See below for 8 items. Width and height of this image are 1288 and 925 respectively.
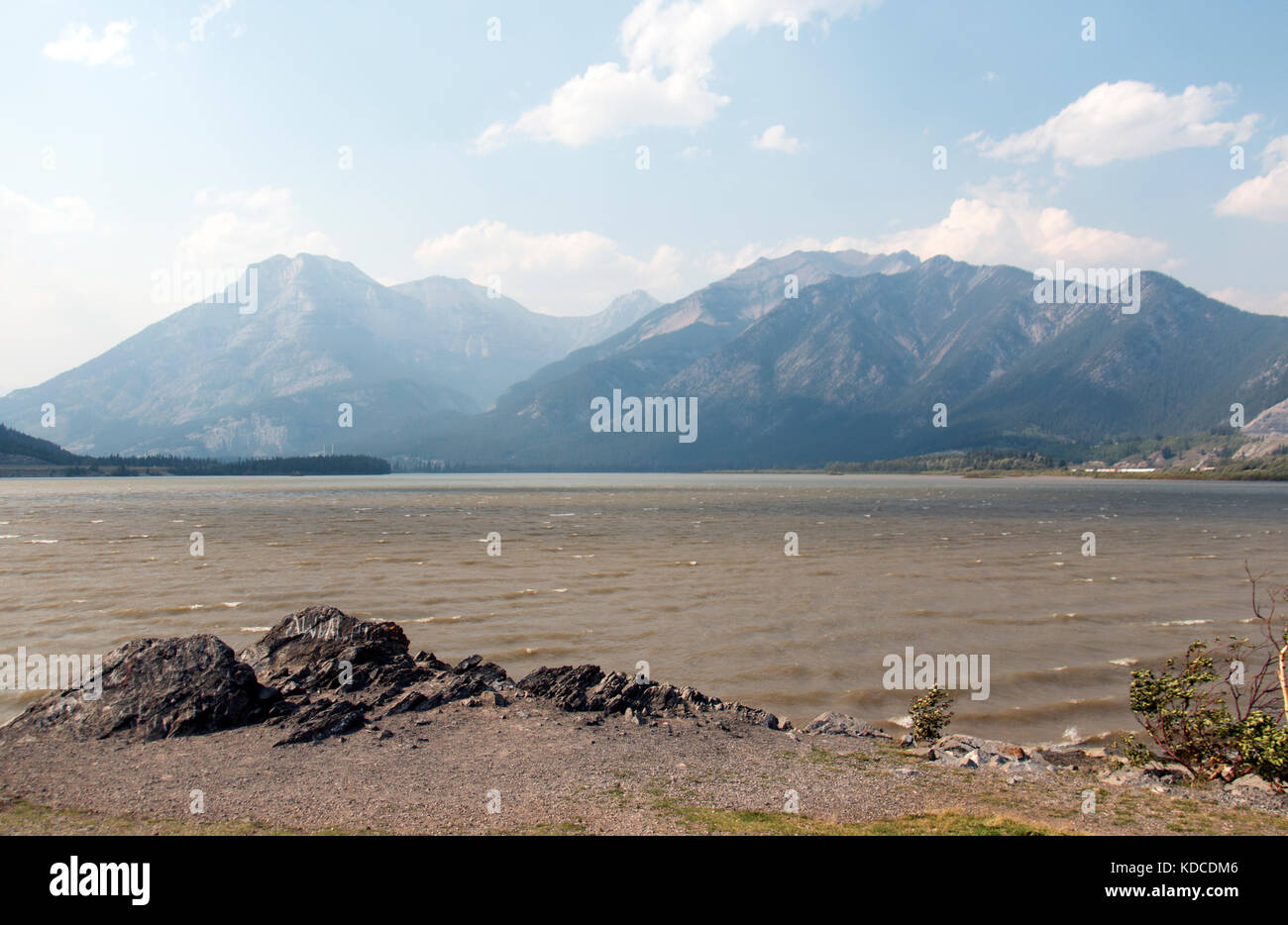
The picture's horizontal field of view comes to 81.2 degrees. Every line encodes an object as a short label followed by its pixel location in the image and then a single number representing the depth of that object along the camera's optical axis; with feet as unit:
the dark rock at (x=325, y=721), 49.60
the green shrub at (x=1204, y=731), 43.32
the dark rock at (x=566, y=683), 57.62
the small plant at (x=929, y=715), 55.31
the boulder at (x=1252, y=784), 42.47
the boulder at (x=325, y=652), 59.88
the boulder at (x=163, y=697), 50.03
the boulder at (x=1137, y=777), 44.68
